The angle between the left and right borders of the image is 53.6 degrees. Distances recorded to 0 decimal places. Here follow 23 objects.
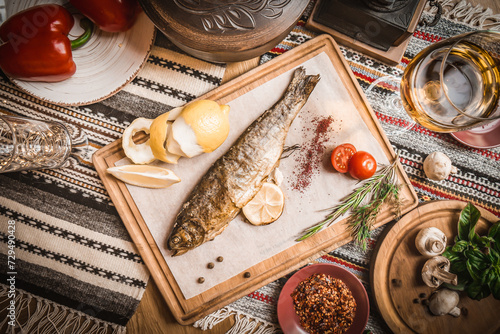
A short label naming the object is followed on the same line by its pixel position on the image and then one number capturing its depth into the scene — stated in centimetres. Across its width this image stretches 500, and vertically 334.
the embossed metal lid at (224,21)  50
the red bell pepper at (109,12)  55
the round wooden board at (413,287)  59
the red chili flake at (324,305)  58
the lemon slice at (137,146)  57
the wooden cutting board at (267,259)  58
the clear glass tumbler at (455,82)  49
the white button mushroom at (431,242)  57
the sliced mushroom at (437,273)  57
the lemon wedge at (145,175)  57
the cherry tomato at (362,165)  57
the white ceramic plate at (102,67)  58
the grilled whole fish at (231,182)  56
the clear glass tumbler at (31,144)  55
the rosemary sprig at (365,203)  58
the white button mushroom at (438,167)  59
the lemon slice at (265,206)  57
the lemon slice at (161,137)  55
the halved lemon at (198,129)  54
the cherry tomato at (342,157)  58
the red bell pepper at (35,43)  56
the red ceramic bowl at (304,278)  58
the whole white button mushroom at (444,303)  57
